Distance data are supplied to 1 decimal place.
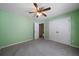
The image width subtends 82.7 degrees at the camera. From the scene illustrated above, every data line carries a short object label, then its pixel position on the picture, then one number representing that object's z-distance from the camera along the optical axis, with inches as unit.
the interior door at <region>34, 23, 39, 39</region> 160.2
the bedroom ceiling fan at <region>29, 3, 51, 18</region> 74.4
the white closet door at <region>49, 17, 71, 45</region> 102.6
